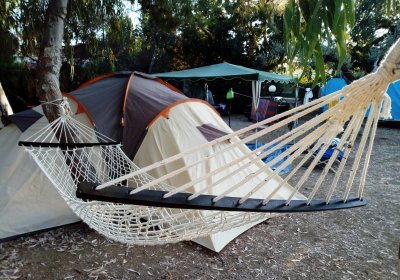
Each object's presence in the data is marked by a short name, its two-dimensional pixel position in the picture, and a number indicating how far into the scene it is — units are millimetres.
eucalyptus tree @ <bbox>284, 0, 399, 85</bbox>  903
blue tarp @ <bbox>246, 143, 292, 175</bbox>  3475
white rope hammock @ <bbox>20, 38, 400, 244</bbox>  872
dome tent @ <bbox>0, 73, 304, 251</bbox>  2344
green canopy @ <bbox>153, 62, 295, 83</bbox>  5004
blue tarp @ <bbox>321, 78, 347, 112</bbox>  7046
